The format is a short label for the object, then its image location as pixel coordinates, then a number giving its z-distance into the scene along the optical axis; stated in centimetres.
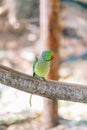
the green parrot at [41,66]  553
